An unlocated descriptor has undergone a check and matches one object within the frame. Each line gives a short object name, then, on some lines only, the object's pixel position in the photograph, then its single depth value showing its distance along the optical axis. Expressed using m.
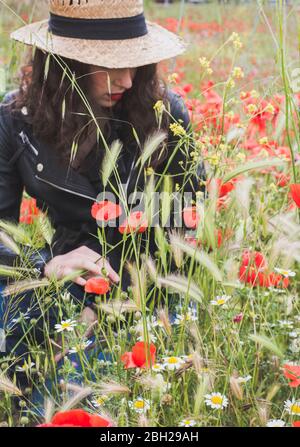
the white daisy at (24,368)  2.11
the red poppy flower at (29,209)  2.62
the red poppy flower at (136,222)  2.02
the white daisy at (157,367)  2.02
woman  2.42
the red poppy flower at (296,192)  2.00
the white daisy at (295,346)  2.16
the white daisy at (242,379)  2.00
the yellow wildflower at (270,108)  2.14
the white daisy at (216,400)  1.99
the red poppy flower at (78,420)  1.73
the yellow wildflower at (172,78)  2.25
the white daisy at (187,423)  1.95
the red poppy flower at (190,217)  2.10
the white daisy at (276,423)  1.97
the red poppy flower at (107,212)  2.07
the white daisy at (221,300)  2.09
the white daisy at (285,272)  2.14
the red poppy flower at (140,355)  1.96
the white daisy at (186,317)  2.00
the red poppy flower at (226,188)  2.26
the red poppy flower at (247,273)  2.14
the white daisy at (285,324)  2.24
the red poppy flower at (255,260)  2.12
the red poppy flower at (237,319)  2.20
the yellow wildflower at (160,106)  2.09
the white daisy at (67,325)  2.10
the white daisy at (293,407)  2.01
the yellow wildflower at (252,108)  2.16
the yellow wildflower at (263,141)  2.15
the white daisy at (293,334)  2.20
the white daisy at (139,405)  1.98
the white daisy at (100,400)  2.00
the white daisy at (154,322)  2.07
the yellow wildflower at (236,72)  2.15
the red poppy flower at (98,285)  2.05
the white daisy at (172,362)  2.02
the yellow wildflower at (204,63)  2.16
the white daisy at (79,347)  2.07
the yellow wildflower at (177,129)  2.08
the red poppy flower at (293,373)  1.98
